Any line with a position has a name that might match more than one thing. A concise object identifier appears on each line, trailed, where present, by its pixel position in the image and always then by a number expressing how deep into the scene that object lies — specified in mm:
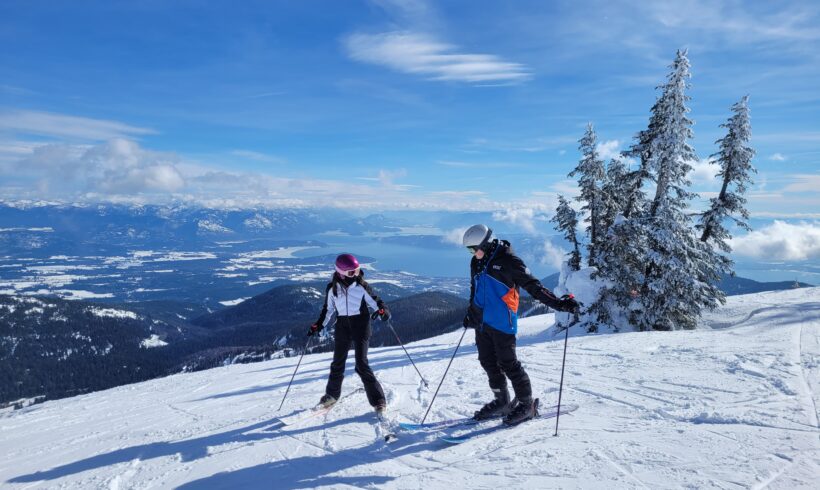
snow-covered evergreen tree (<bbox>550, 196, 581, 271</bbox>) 26406
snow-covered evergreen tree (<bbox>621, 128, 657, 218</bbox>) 19638
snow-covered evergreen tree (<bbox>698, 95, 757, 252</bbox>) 19875
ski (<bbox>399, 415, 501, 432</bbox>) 5426
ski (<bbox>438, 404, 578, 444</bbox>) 5000
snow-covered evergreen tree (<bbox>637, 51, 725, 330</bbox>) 17047
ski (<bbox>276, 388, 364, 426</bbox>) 6080
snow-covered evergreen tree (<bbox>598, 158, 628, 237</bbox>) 23844
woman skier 6055
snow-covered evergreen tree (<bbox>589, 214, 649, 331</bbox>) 18016
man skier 4918
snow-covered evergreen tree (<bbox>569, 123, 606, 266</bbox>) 23969
